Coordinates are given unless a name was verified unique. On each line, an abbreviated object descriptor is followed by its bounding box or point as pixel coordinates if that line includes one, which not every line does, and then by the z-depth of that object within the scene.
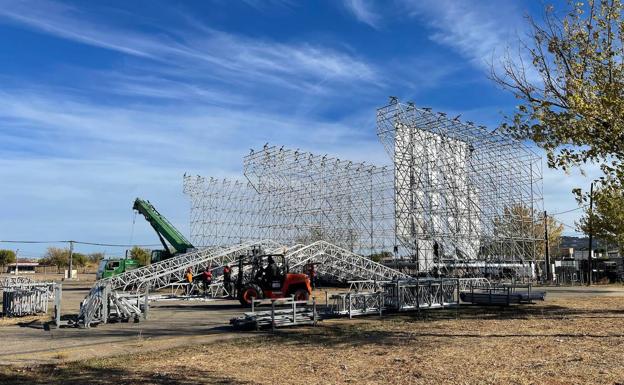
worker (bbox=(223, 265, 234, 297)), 24.34
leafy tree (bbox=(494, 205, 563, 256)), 39.16
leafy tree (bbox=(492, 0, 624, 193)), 11.50
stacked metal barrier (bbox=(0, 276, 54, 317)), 16.67
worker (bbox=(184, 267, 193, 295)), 26.89
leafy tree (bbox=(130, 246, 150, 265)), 63.76
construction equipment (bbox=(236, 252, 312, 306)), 18.84
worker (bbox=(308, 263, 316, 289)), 27.66
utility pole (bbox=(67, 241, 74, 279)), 46.51
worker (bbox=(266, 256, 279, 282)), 18.84
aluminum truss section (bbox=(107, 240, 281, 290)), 27.25
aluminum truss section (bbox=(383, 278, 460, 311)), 17.48
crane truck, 35.28
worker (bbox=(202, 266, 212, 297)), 26.36
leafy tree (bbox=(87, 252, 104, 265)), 88.41
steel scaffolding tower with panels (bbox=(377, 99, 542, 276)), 36.47
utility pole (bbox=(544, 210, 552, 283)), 40.80
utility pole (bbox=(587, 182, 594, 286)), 13.62
